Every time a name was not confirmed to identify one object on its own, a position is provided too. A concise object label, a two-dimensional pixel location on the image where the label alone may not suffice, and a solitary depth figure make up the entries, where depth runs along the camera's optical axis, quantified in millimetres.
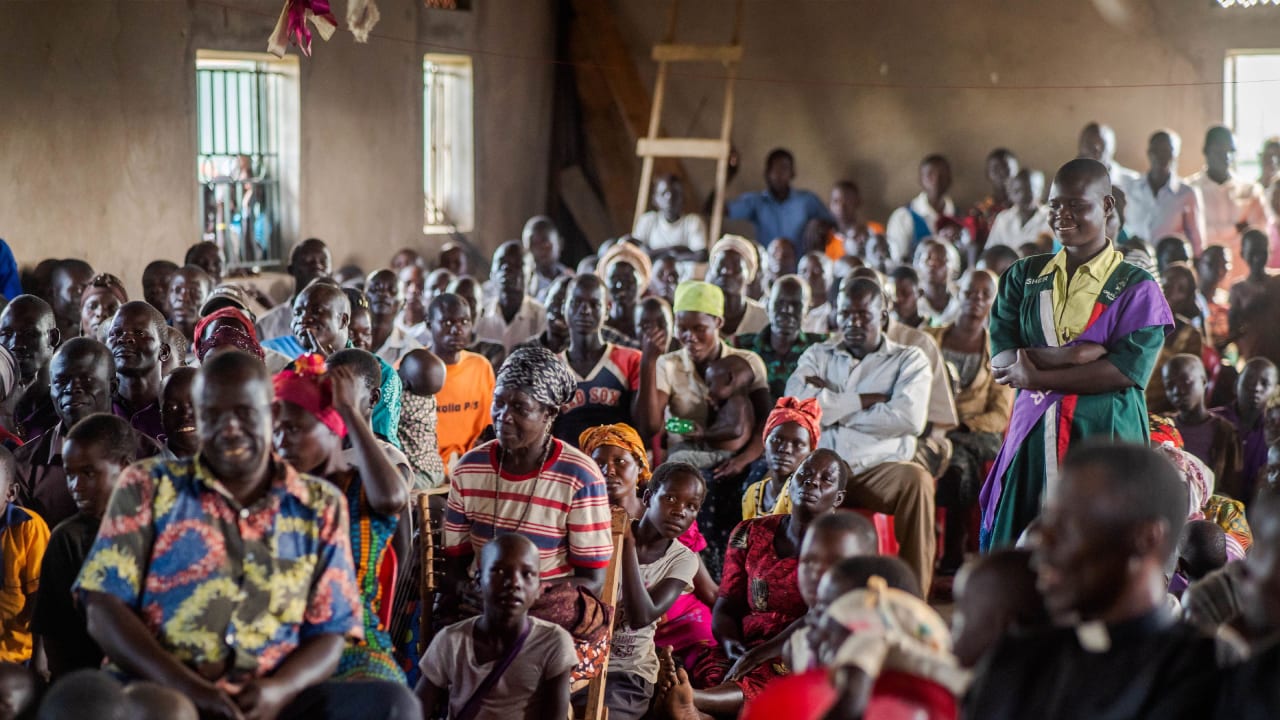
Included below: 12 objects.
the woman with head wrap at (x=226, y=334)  5020
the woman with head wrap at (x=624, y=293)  7539
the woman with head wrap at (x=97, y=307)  6262
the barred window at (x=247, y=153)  9695
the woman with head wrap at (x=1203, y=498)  5102
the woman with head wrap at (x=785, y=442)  5426
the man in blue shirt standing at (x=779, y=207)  12477
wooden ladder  12414
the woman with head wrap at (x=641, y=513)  4934
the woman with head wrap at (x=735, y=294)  7922
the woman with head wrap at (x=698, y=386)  6301
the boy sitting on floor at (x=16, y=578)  4133
